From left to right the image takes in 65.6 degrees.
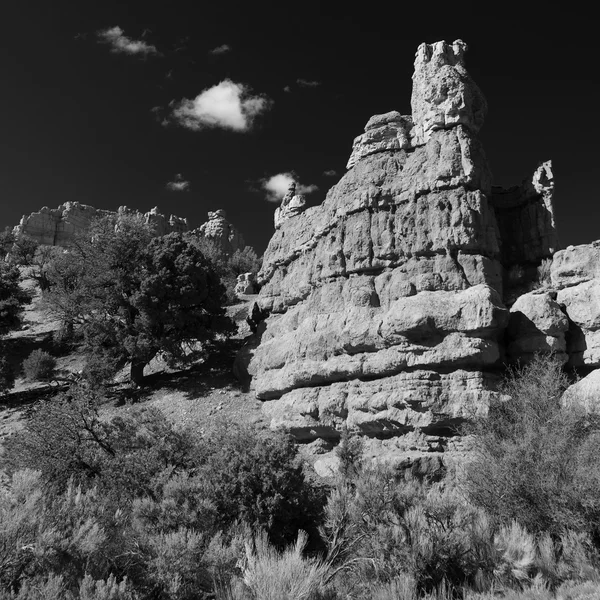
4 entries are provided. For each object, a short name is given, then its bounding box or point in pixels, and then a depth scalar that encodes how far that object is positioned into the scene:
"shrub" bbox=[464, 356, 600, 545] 10.76
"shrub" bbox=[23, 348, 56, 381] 26.08
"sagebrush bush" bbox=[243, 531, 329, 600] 7.76
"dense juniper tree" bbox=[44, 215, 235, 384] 23.27
